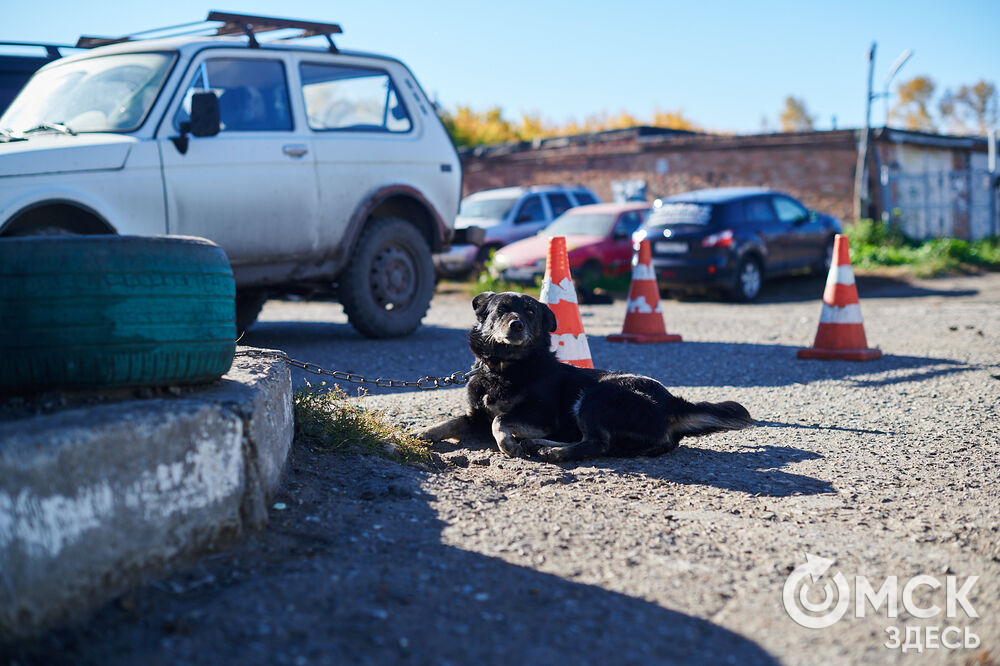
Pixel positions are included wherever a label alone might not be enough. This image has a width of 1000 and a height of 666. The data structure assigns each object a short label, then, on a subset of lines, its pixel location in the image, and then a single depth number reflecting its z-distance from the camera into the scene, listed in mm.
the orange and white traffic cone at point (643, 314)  8672
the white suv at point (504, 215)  16594
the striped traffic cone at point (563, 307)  5855
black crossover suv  14188
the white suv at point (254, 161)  6168
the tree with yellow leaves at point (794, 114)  85688
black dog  4438
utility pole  20766
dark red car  15180
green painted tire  2734
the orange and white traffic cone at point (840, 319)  7547
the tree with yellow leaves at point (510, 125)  40312
